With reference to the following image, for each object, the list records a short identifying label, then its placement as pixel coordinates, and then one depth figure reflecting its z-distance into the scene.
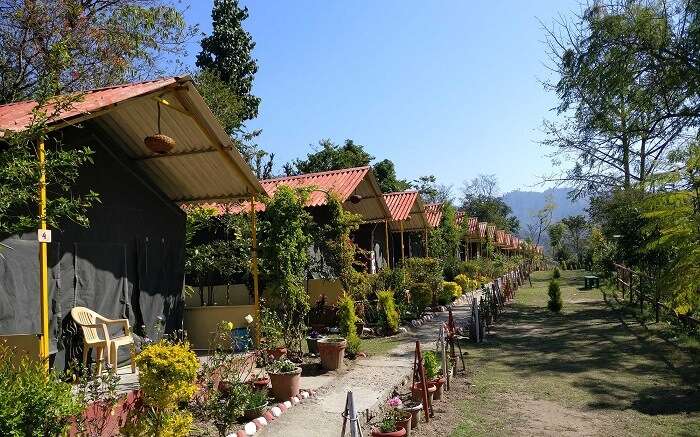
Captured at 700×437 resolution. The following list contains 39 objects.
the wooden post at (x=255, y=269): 9.93
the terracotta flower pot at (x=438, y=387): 8.08
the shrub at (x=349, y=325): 11.07
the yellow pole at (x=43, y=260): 5.65
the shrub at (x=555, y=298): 19.08
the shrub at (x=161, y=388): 5.22
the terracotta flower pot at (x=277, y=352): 9.51
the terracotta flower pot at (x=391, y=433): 5.95
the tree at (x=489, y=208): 63.09
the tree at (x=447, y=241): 27.12
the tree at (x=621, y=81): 15.06
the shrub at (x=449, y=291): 22.03
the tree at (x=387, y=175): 39.28
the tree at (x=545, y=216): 70.90
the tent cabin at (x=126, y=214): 7.46
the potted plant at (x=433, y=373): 8.11
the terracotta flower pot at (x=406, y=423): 6.38
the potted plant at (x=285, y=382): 7.88
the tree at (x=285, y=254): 10.90
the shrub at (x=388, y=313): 14.23
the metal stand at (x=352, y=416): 4.74
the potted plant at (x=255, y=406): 6.98
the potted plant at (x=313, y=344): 11.10
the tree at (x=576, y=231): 65.00
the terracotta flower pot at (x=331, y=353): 9.98
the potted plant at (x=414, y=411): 6.93
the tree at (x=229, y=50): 24.28
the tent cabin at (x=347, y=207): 15.02
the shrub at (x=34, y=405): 4.09
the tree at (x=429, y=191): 53.66
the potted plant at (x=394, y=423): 6.01
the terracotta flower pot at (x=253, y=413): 6.98
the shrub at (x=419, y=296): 17.33
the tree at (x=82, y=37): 15.14
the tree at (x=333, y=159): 38.56
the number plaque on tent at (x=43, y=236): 5.81
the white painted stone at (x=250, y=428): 6.55
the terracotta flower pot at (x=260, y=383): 8.05
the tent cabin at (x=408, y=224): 20.78
